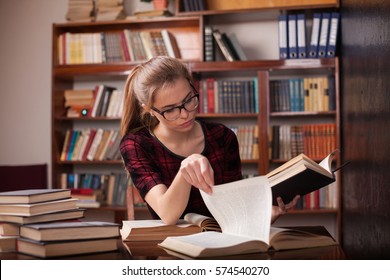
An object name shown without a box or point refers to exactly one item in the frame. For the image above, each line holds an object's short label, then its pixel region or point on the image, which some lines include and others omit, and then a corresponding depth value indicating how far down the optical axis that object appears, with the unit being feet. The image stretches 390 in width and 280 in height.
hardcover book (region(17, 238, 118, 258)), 4.04
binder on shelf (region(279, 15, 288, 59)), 13.99
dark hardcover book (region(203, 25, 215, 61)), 14.32
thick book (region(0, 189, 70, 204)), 4.40
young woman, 5.93
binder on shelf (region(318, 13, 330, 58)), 13.84
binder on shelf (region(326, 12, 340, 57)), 13.73
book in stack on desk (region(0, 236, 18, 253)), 4.48
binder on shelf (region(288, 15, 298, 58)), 13.99
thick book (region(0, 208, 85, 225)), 4.38
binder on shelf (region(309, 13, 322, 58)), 13.88
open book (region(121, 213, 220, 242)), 4.98
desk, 4.07
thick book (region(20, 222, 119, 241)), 4.06
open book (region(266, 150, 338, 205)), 4.54
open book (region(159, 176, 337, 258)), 4.06
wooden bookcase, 14.06
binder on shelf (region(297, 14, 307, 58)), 13.93
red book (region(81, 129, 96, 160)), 15.07
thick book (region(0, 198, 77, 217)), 4.38
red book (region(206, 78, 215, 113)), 14.51
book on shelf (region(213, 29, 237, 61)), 14.33
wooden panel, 6.61
